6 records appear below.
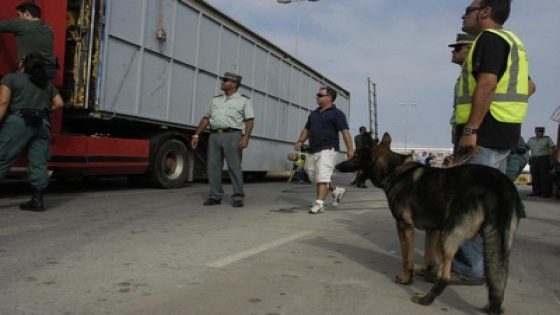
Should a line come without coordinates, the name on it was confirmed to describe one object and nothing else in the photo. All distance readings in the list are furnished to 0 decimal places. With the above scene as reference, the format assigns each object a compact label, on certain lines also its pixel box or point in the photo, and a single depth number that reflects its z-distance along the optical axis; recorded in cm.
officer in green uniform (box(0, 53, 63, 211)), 654
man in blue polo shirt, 827
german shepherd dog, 346
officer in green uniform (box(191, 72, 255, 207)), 859
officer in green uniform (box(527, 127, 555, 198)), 1656
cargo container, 916
